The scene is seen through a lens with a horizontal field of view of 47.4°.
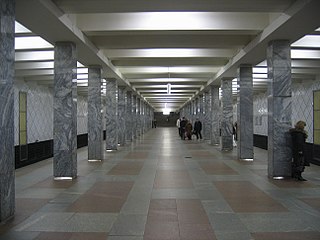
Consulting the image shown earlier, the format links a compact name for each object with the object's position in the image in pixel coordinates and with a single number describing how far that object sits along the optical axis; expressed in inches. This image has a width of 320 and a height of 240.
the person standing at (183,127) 1185.9
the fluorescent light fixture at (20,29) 411.2
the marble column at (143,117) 1697.8
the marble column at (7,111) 244.8
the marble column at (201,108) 1242.0
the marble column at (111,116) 783.7
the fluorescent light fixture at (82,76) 761.3
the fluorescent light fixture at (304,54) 530.0
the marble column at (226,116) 772.6
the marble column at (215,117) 933.2
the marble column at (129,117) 1095.0
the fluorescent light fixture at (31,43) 471.8
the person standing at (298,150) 407.2
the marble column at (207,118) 1046.4
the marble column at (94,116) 601.0
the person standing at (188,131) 1165.1
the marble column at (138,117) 1424.7
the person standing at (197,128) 1164.6
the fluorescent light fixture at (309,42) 468.4
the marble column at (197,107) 1342.2
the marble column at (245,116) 605.3
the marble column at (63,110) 422.6
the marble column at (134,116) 1226.3
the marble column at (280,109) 422.3
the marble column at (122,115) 925.8
